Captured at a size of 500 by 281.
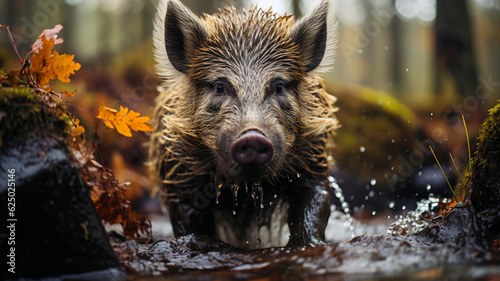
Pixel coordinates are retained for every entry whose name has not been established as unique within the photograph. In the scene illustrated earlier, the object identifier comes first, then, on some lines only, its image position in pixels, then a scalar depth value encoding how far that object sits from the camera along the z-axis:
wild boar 3.68
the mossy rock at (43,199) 2.38
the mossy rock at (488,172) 2.84
